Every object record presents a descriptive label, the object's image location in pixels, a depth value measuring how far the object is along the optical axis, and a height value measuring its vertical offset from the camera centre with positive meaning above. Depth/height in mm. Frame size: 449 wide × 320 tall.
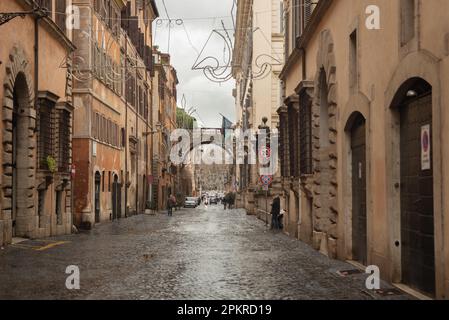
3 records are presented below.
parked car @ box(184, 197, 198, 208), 77688 -1572
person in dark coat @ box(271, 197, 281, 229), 29125 -996
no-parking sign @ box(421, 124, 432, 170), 9906 +555
